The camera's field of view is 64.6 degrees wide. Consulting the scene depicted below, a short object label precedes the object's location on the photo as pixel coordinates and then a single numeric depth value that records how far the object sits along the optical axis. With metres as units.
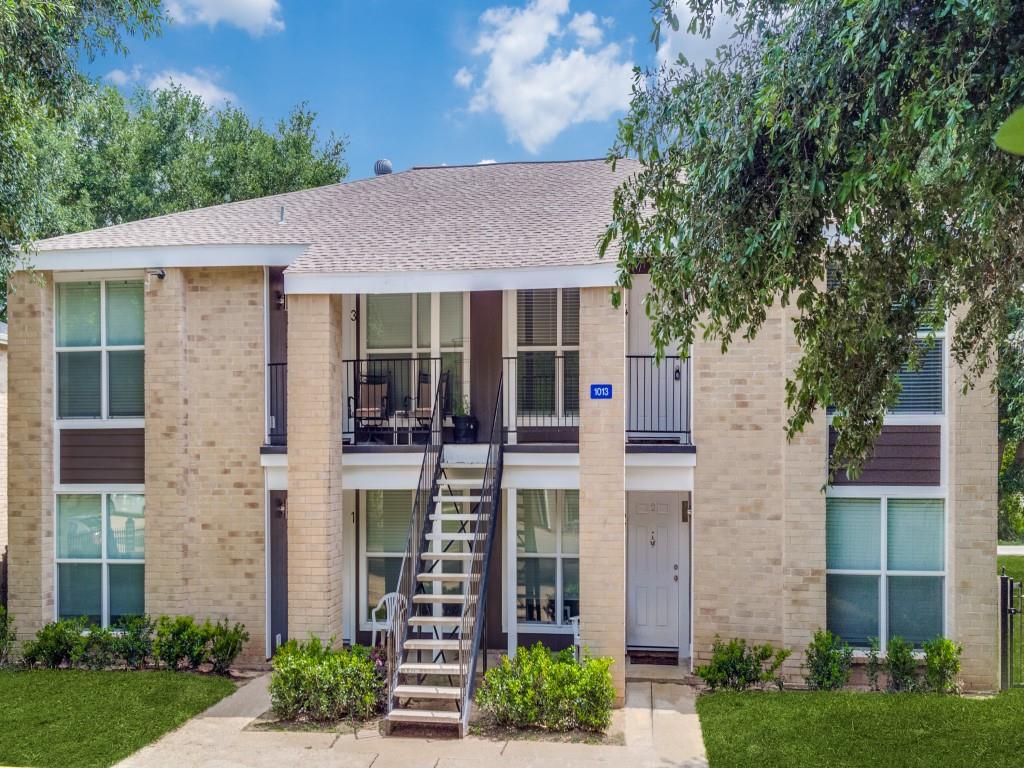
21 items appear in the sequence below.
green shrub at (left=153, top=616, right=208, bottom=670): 10.34
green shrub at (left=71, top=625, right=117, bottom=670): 10.48
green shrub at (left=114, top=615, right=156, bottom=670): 10.48
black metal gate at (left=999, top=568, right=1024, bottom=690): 9.50
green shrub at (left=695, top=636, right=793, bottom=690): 9.55
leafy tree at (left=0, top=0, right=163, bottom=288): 7.49
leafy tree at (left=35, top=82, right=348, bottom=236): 22.62
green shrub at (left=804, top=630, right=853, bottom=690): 9.50
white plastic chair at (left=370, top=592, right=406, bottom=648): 10.41
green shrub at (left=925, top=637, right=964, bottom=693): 9.30
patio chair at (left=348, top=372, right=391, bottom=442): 11.53
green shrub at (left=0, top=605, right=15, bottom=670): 10.76
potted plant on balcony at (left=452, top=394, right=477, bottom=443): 11.27
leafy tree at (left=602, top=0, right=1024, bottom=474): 5.02
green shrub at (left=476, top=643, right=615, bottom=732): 8.32
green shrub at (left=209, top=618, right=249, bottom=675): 10.36
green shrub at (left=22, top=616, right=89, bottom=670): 10.47
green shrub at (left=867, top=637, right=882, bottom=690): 9.56
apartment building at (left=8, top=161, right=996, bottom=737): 9.62
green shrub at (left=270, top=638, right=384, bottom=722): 8.62
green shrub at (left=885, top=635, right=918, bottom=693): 9.38
